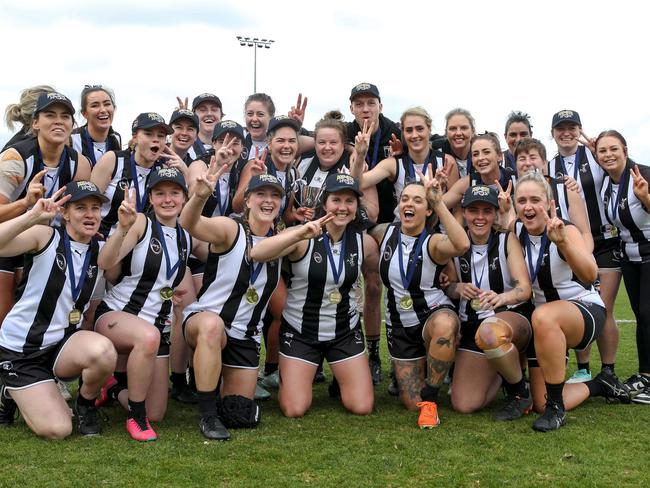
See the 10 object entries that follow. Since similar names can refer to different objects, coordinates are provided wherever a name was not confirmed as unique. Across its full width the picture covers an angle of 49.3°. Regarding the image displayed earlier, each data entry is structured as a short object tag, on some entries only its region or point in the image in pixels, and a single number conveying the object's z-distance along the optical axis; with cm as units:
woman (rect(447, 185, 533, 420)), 539
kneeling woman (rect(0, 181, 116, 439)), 491
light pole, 3925
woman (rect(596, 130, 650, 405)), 613
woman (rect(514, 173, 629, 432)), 514
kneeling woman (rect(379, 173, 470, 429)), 555
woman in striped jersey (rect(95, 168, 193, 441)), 504
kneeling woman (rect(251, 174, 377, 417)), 569
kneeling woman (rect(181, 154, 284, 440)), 524
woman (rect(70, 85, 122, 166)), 598
